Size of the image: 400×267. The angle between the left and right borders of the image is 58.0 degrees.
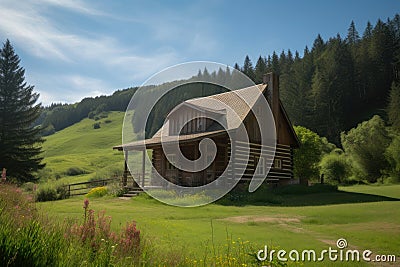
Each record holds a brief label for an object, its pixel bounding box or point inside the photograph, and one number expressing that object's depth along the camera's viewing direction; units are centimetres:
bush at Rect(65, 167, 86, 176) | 6594
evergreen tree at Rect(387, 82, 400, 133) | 5731
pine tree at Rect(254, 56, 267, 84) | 8067
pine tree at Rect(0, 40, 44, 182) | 4091
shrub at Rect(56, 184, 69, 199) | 2809
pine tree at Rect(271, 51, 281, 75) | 8412
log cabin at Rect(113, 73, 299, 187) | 2759
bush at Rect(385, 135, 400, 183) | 4125
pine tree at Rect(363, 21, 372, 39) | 8888
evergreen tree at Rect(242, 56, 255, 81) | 8581
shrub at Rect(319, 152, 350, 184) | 4491
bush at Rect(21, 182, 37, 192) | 3211
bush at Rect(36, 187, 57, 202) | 2670
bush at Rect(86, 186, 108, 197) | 2890
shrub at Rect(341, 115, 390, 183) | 4547
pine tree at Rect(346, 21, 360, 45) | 9882
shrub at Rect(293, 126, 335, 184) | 4038
